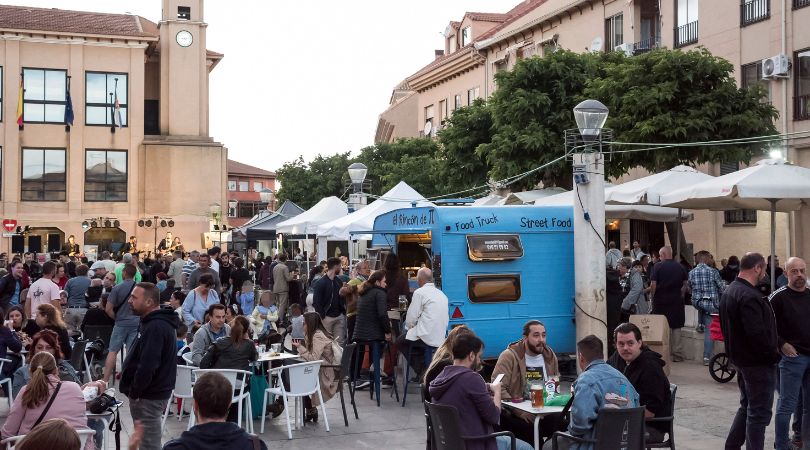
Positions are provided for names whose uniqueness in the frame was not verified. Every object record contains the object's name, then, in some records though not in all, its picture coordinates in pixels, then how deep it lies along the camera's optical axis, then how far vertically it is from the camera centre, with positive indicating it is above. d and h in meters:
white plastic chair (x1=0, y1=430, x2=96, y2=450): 6.27 -1.33
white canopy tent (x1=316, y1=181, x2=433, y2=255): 19.81 +0.68
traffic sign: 40.84 +0.88
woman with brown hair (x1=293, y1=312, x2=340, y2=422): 11.33 -1.30
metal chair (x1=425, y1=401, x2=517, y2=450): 6.78 -1.34
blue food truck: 13.20 -0.33
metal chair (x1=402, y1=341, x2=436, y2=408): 12.52 -1.47
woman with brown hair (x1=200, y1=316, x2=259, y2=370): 10.01 -1.14
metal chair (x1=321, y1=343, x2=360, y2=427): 10.99 -1.40
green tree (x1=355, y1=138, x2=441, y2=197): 42.94 +3.95
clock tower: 48.97 +9.17
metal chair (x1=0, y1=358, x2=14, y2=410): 10.44 -1.56
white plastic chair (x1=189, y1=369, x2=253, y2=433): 9.65 -1.52
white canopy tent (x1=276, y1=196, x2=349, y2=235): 23.69 +0.73
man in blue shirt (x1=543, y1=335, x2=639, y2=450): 6.71 -1.07
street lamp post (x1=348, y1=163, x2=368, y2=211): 22.72 +1.51
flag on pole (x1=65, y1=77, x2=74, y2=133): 45.53 +6.56
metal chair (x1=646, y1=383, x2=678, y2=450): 7.38 -1.55
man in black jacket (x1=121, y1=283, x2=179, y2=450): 7.57 -0.97
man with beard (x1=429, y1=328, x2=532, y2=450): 6.86 -1.11
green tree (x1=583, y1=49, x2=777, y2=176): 21.70 +3.24
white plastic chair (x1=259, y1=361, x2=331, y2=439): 10.34 -1.53
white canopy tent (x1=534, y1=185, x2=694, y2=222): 19.66 +0.68
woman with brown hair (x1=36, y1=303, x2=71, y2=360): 10.63 -0.86
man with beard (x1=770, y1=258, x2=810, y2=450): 8.54 -0.92
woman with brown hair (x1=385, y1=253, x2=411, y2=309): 14.57 -0.62
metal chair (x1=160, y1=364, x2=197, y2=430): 10.06 -1.49
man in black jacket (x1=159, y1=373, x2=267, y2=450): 4.69 -0.92
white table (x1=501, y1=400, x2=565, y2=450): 7.54 -1.35
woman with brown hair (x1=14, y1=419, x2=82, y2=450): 3.88 -0.81
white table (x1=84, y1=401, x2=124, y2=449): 7.85 -1.46
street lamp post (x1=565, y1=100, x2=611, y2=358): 13.23 +0.41
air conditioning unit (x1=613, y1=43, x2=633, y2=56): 30.28 +6.35
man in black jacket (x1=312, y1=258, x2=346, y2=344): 15.73 -1.01
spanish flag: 44.78 +6.53
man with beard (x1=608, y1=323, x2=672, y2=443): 7.39 -1.04
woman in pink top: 6.73 -1.17
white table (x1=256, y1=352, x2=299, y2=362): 10.97 -1.34
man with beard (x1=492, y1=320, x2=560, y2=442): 8.07 -1.15
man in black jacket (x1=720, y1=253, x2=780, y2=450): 8.15 -0.86
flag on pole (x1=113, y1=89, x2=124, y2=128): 47.16 +6.53
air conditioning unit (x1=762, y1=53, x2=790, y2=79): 24.37 +4.64
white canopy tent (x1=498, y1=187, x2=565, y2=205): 20.36 +1.15
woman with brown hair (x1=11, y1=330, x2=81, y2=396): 8.86 -0.98
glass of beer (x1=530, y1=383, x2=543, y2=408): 7.76 -1.26
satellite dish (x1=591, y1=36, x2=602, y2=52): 32.41 +6.96
